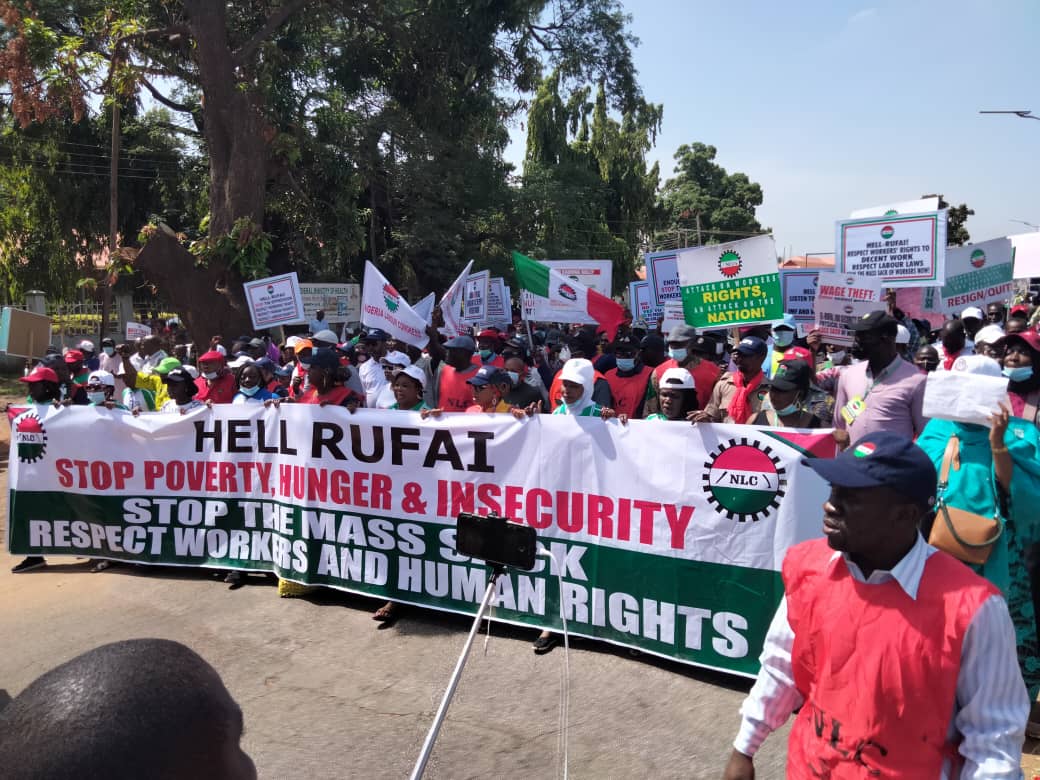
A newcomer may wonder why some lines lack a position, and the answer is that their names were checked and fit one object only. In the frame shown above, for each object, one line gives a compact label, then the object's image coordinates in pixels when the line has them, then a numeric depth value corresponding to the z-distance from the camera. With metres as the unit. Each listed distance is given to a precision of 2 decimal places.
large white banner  4.37
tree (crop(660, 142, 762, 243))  53.84
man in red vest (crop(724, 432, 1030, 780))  1.76
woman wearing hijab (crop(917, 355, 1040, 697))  3.30
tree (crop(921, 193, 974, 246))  31.25
